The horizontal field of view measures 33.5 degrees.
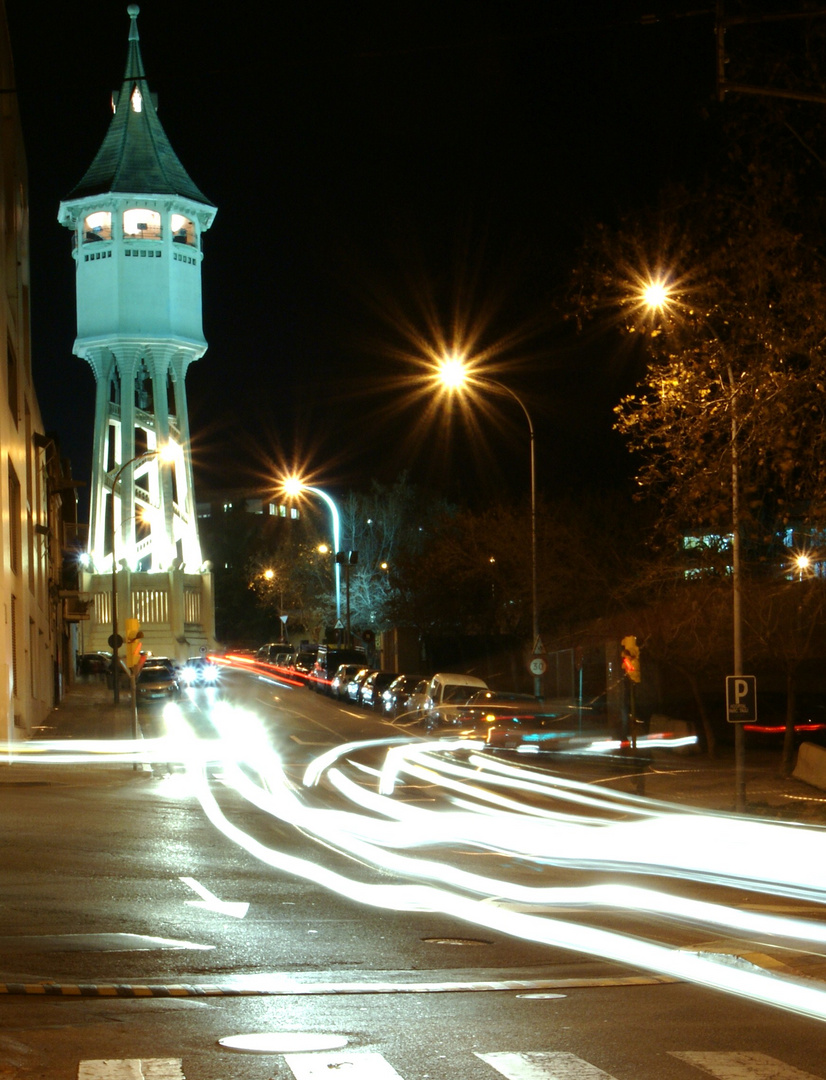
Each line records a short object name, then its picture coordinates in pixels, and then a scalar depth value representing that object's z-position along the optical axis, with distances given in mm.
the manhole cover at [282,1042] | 6965
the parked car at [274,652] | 78938
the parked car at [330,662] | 60531
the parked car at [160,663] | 54812
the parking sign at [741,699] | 20125
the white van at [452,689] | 36469
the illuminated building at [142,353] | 82938
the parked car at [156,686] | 52875
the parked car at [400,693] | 43969
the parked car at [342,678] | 55250
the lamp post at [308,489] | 52125
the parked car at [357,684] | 52406
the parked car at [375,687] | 49375
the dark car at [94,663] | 73688
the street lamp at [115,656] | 51031
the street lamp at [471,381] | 29953
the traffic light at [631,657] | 24656
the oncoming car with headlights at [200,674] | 62312
